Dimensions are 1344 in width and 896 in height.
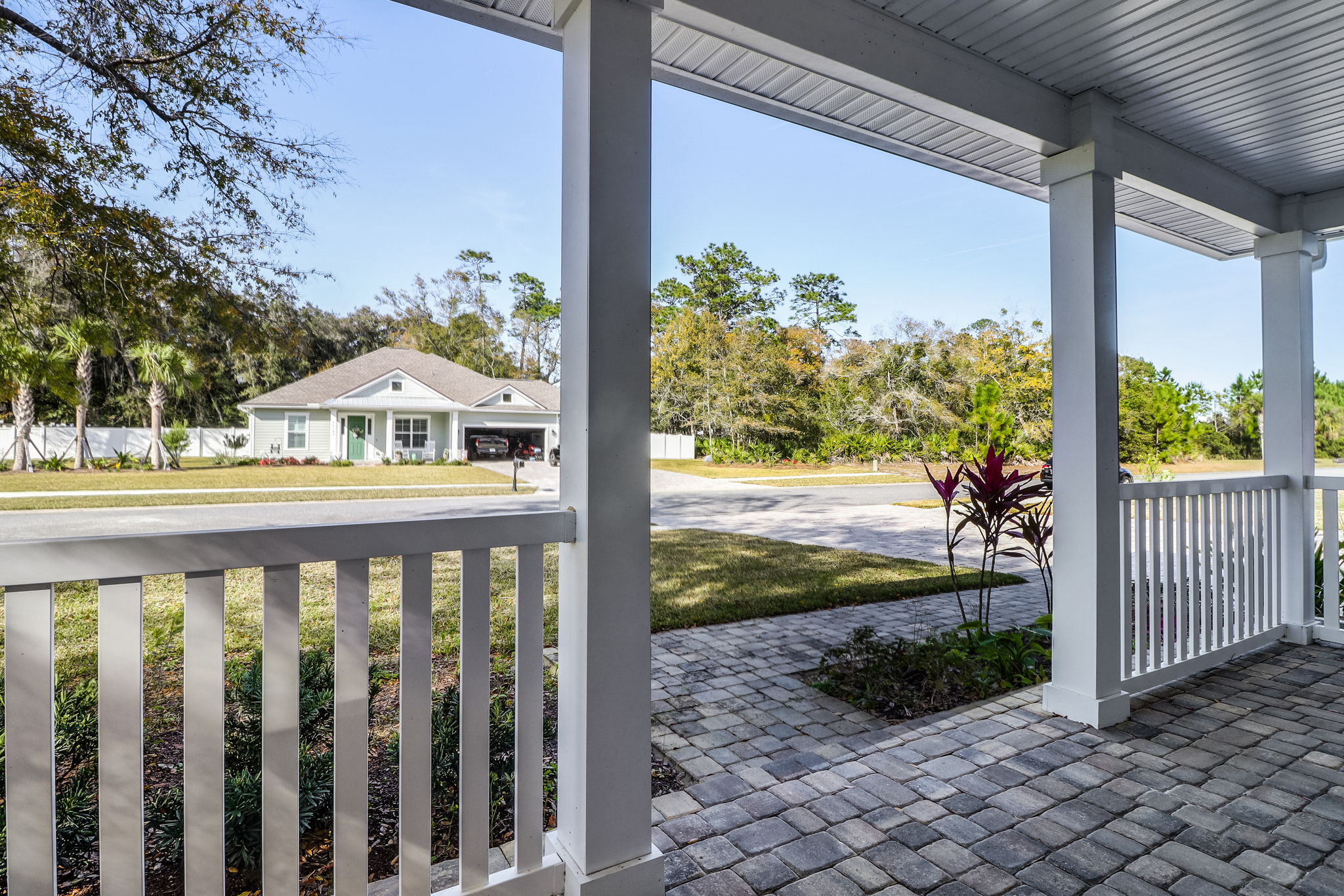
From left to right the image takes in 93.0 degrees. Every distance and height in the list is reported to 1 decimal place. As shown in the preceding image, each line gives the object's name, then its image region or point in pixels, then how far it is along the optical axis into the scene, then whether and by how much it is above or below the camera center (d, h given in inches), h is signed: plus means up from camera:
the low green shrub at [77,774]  59.2 -33.5
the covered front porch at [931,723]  46.1 -13.7
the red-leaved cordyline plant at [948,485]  125.0 -6.0
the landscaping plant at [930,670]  111.7 -41.0
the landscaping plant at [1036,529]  129.6 -15.3
